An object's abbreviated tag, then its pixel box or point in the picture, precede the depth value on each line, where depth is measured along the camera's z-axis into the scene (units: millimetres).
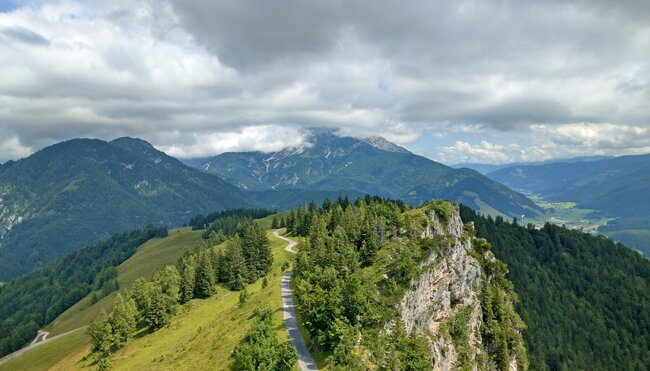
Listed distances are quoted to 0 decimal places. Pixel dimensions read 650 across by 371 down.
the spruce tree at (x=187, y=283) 108750
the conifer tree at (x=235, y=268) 114125
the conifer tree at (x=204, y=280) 110062
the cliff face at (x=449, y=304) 71750
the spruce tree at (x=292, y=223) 175750
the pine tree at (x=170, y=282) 101625
